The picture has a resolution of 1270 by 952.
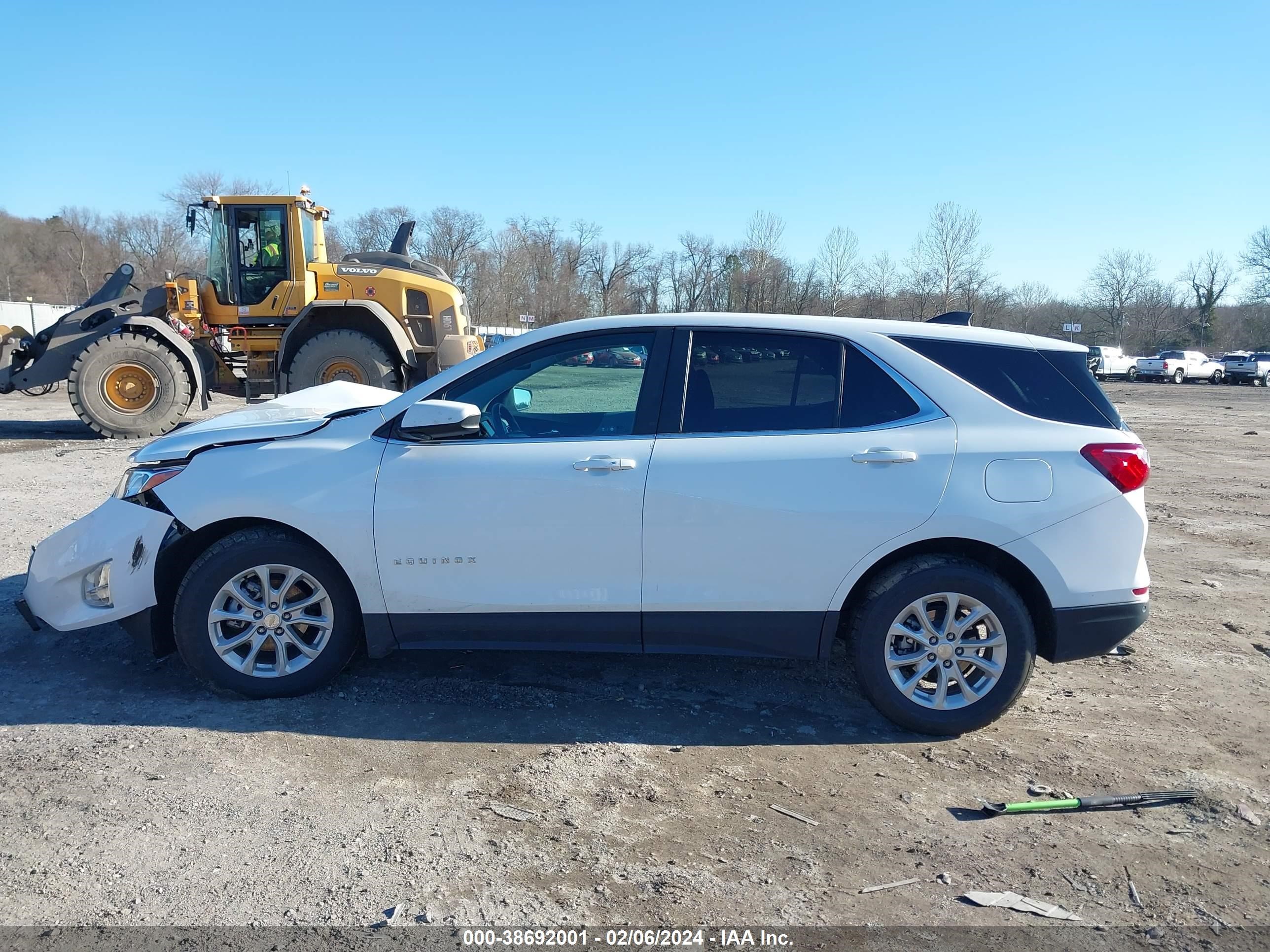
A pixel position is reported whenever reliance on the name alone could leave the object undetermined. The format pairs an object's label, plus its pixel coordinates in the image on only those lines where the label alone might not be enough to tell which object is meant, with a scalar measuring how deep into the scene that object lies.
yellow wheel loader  13.07
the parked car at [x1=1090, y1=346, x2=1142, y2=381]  45.91
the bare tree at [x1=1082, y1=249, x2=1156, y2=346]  76.94
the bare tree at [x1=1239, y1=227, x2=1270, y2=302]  72.25
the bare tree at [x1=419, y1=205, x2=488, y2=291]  63.69
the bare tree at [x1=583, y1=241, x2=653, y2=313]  69.44
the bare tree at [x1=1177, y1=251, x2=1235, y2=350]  75.12
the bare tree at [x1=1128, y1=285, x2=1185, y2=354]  76.94
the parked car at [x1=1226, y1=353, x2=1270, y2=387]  46.62
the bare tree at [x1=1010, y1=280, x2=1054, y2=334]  65.06
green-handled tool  3.46
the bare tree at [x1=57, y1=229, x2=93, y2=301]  69.31
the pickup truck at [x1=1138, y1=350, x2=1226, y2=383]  47.59
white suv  3.90
